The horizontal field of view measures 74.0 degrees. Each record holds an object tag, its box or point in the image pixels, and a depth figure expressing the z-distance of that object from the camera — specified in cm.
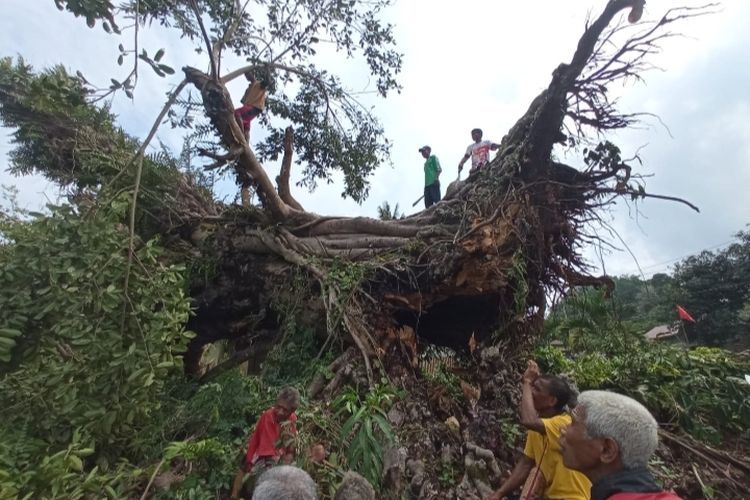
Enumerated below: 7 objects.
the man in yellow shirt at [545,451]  279
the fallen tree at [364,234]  480
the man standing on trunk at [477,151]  689
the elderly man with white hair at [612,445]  166
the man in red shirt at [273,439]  351
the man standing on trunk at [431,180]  807
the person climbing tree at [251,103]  769
